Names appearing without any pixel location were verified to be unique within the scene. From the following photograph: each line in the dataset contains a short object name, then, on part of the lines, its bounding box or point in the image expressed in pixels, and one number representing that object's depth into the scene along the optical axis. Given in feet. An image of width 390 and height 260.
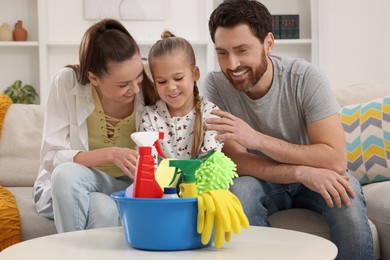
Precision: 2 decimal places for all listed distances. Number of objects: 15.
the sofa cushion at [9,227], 10.03
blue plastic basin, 6.66
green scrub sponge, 7.00
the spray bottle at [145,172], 6.84
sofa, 10.85
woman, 9.71
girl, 9.70
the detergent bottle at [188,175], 6.76
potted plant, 21.44
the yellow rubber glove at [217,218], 6.63
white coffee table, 6.42
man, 9.41
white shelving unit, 21.89
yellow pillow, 13.28
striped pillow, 11.48
